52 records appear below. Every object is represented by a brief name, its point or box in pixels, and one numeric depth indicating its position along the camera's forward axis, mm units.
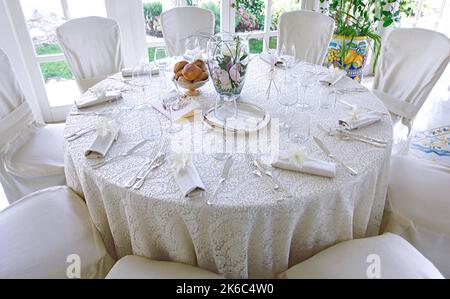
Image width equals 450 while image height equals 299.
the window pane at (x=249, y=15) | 2977
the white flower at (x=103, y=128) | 1199
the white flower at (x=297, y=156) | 1022
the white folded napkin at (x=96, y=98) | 1498
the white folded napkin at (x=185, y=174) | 973
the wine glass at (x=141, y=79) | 1550
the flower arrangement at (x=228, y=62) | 1330
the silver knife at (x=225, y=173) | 984
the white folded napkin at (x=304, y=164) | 1032
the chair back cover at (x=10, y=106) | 1700
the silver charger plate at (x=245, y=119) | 1303
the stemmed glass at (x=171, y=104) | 1316
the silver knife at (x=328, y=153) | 1071
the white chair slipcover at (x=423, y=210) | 1320
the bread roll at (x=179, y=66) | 1514
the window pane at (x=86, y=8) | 2601
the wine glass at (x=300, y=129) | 1251
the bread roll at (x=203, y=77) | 1500
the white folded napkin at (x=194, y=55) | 1594
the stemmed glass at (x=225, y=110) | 1331
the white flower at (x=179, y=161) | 1024
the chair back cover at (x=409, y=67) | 1777
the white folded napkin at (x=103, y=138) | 1143
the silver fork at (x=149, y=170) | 1014
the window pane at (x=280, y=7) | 3059
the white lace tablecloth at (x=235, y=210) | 969
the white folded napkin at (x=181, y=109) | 1383
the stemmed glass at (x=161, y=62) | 1501
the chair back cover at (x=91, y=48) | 2031
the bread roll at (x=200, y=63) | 1513
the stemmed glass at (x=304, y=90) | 1487
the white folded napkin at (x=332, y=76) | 1690
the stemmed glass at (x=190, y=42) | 2351
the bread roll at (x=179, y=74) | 1492
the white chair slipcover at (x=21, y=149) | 1641
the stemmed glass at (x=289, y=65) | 1730
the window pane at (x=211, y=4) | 2862
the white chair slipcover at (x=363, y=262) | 1008
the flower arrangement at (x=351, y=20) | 2877
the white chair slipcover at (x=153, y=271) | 1013
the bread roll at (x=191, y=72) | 1465
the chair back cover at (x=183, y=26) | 2328
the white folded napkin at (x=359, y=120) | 1291
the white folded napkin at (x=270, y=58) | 1839
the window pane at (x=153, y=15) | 2779
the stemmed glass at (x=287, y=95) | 1495
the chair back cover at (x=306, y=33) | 2271
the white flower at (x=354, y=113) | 1319
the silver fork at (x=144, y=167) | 1021
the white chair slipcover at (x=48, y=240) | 1081
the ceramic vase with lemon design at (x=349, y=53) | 2990
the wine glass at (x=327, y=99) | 1492
